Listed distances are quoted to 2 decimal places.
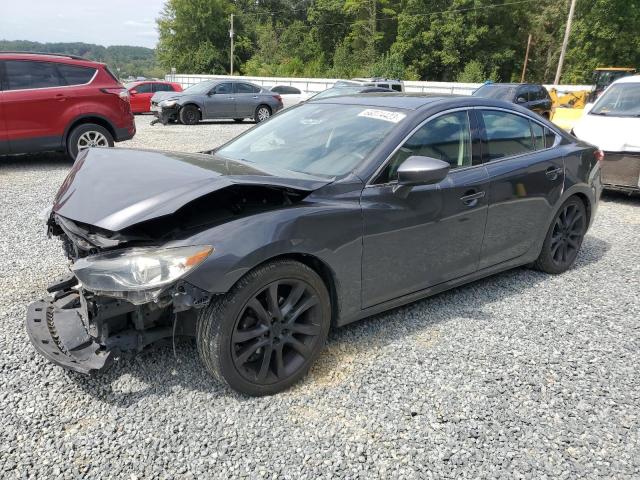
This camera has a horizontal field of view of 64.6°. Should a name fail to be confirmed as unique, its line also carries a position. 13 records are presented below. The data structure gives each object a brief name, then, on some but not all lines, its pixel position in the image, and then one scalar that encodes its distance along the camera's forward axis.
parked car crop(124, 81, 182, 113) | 19.92
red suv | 8.15
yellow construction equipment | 22.81
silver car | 16.08
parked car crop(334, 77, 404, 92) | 17.50
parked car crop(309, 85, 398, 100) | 13.04
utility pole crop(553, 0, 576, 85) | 33.88
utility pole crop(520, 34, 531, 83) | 47.41
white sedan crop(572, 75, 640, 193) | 7.22
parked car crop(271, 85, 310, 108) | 23.19
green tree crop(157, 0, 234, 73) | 61.75
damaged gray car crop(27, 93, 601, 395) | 2.45
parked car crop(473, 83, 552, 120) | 14.58
